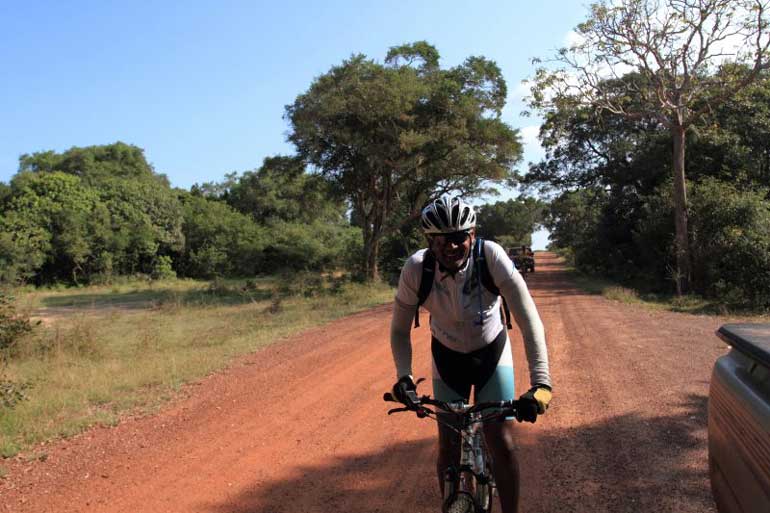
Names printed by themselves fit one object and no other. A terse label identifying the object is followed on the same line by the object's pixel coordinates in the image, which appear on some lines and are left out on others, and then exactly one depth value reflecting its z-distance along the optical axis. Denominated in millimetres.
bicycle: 2602
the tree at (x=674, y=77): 17672
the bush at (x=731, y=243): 16469
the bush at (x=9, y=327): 10195
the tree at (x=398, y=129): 23875
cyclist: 2869
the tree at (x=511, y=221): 79312
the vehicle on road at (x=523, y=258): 32219
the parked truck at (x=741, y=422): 2156
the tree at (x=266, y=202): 51306
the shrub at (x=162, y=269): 40281
